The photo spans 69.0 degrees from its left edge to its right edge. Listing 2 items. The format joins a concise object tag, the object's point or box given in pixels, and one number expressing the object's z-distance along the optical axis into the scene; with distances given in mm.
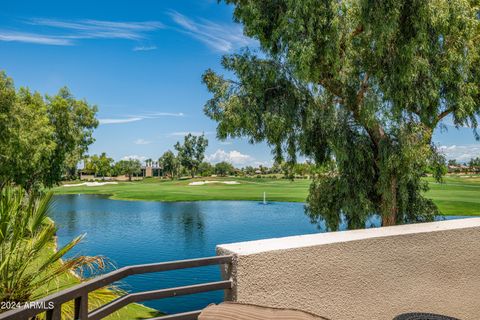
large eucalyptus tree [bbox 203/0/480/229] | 6836
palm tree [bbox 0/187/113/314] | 2674
